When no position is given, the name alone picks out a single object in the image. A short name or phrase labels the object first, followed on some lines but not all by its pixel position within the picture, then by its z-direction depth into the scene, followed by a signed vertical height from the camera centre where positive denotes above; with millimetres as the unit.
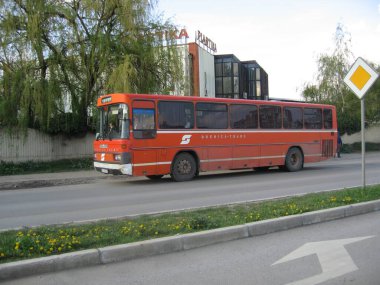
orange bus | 13641 +316
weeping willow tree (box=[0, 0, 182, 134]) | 18500 +4165
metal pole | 9555 -46
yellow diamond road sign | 9398 +1506
